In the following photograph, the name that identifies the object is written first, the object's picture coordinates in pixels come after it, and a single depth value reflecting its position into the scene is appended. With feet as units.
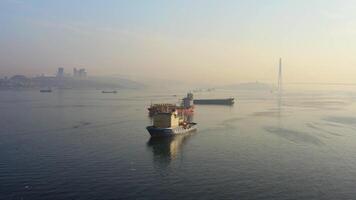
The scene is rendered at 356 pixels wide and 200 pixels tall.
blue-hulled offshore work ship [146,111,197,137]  230.40
